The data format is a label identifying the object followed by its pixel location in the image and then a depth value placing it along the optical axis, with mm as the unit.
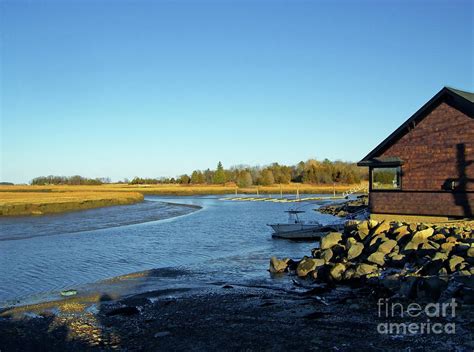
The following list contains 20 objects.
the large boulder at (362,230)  18097
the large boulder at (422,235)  15459
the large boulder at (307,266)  15695
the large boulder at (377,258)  14641
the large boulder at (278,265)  16828
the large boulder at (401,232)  16630
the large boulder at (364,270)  13875
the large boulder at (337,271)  14367
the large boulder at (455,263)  12442
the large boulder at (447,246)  14150
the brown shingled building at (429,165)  18875
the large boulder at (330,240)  18050
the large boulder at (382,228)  17672
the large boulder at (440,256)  13117
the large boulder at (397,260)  14302
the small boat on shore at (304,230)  27188
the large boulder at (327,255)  16517
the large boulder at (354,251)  16094
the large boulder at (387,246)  15375
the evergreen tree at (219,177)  175500
